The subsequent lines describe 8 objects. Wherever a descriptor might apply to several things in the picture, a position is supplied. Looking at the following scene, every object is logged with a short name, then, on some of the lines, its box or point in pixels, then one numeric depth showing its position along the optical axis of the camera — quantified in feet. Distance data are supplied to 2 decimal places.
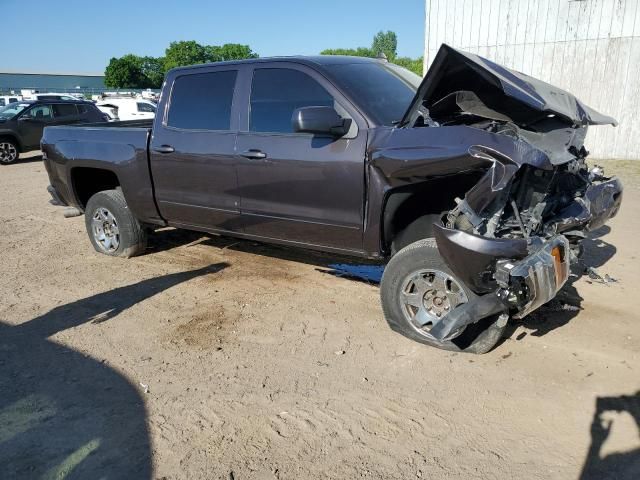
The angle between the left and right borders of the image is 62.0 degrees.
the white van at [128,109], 71.10
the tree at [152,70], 260.21
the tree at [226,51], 296.69
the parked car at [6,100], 96.95
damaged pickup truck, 10.54
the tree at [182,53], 271.90
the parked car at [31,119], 49.34
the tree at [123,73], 239.71
